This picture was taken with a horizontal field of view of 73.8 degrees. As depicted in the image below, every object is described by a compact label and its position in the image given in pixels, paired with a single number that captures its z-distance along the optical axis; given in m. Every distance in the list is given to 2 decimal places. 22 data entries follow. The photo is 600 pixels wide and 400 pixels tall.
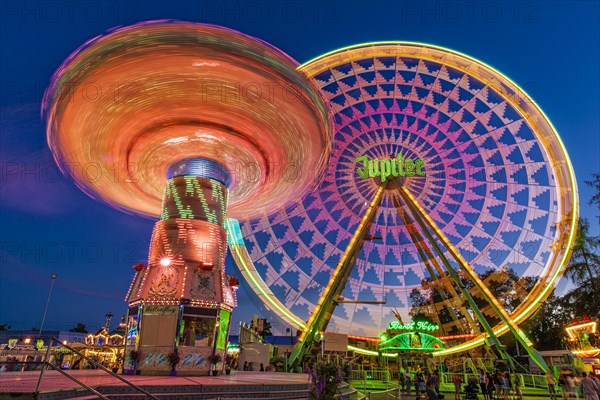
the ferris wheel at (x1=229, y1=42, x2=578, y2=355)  19.62
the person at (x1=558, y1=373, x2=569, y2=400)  10.81
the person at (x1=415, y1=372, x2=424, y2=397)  15.71
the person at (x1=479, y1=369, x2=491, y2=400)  14.24
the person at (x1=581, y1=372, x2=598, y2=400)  8.80
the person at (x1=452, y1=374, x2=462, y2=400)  14.94
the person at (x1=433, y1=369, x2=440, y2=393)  15.41
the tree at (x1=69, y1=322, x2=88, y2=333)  86.35
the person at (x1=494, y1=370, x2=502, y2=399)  14.17
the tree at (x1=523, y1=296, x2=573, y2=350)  35.33
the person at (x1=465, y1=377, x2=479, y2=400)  13.17
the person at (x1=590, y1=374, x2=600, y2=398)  8.87
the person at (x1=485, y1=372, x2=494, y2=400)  14.03
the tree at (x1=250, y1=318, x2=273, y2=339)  77.26
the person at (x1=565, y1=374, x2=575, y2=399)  10.37
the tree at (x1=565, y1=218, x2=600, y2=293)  29.06
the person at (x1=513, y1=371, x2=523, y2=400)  12.92
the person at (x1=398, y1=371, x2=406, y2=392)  19.57
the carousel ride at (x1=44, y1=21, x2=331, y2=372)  11.39
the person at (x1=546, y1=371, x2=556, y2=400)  13.46
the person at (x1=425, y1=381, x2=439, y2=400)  9.33
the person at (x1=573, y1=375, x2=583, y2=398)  9.87
